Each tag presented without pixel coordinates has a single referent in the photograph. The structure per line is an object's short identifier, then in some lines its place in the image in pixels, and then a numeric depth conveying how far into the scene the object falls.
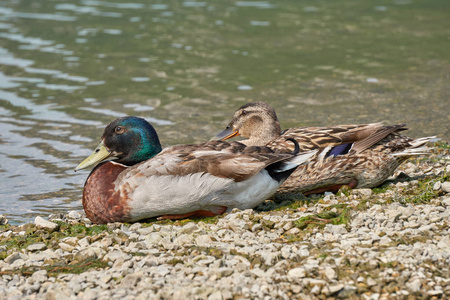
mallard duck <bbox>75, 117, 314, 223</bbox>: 11.72
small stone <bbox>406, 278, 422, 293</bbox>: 8.56
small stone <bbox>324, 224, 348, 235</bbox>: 10.55
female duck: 13.15
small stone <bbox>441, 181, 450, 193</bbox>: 12.27
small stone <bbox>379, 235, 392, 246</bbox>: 9.82
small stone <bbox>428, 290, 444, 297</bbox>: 8.49
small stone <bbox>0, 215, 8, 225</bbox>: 12.95
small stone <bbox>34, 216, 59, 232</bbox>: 11.76
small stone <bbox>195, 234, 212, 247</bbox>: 10.31
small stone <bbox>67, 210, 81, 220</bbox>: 13.31
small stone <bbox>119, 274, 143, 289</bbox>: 8.95
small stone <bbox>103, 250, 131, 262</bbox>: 9.94
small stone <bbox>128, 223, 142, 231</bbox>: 11.66
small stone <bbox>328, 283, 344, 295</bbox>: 8.57
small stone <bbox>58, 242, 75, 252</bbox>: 10.62
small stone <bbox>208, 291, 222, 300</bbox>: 8.53
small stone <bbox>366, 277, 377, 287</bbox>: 8.73
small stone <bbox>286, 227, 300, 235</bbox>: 10.74
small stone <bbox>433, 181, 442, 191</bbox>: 12.39
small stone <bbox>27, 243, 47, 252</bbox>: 10.69
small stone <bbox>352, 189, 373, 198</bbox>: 12.81
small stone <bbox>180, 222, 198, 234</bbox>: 11.03
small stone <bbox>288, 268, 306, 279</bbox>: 8.91
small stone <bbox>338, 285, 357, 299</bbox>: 8.56
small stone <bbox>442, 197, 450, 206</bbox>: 11.48
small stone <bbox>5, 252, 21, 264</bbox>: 10.19
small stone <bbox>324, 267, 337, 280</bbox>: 8.86
